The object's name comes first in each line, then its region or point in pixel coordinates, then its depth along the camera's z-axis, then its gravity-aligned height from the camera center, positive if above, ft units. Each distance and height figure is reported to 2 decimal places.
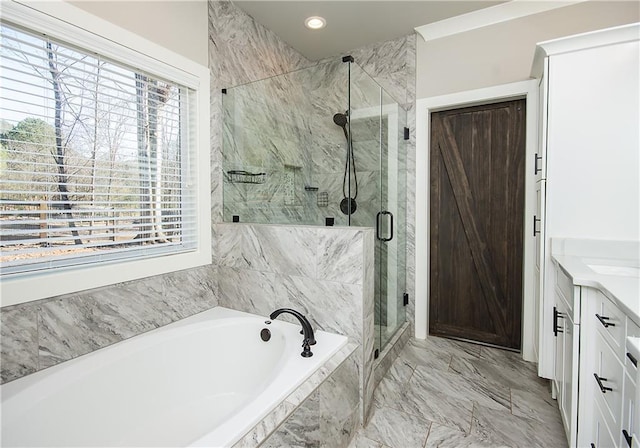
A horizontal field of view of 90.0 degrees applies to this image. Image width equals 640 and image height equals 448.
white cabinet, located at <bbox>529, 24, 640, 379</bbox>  5.95 +1.29
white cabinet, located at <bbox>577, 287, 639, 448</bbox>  3.28 -2.01
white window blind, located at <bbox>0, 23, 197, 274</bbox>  4.58 +0.91
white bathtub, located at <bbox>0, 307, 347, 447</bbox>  3.98 -2.63
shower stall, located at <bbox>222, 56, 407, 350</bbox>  7.74 +1.42
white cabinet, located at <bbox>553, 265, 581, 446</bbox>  4.68 -2.27
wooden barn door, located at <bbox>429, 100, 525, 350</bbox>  9.00 -0.35
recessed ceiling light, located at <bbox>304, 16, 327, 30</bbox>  8.84 +5.32
